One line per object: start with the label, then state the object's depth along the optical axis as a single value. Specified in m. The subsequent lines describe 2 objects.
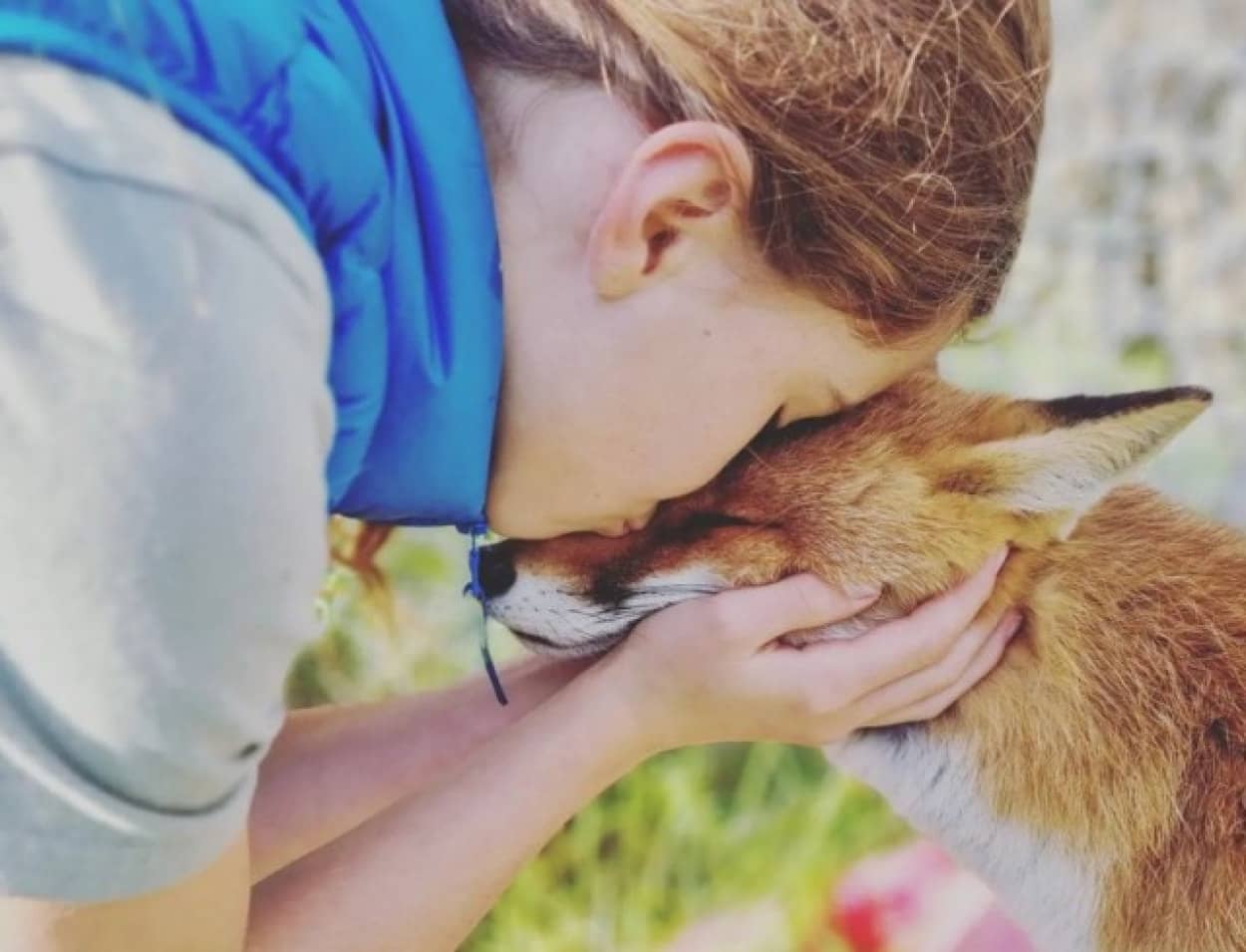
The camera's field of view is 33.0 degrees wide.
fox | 0.73
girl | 0.51
